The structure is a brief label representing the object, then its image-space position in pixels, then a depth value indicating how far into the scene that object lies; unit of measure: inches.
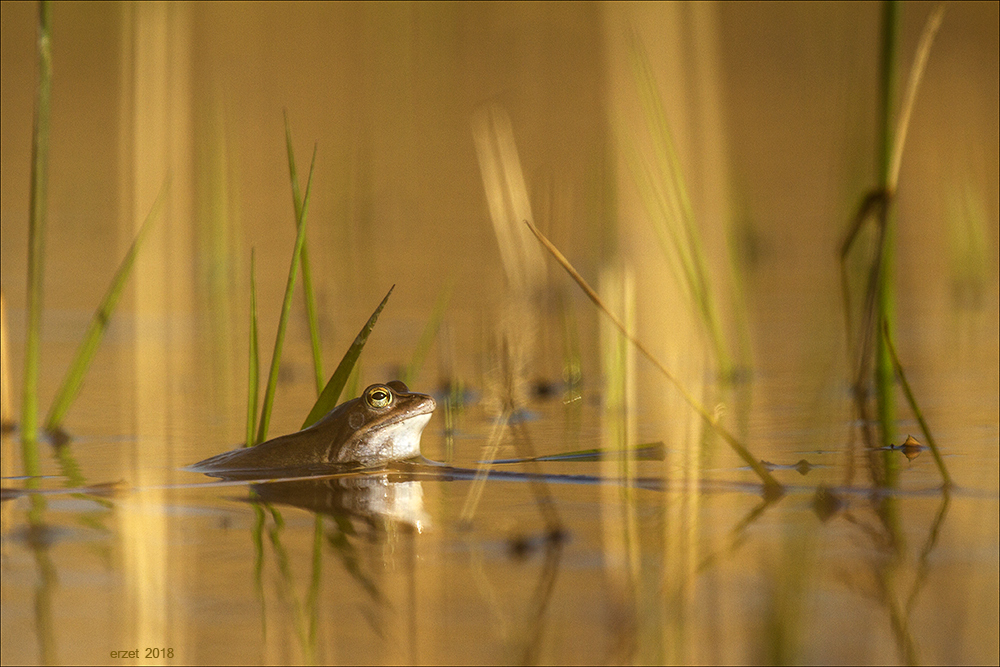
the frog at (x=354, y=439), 193.0
